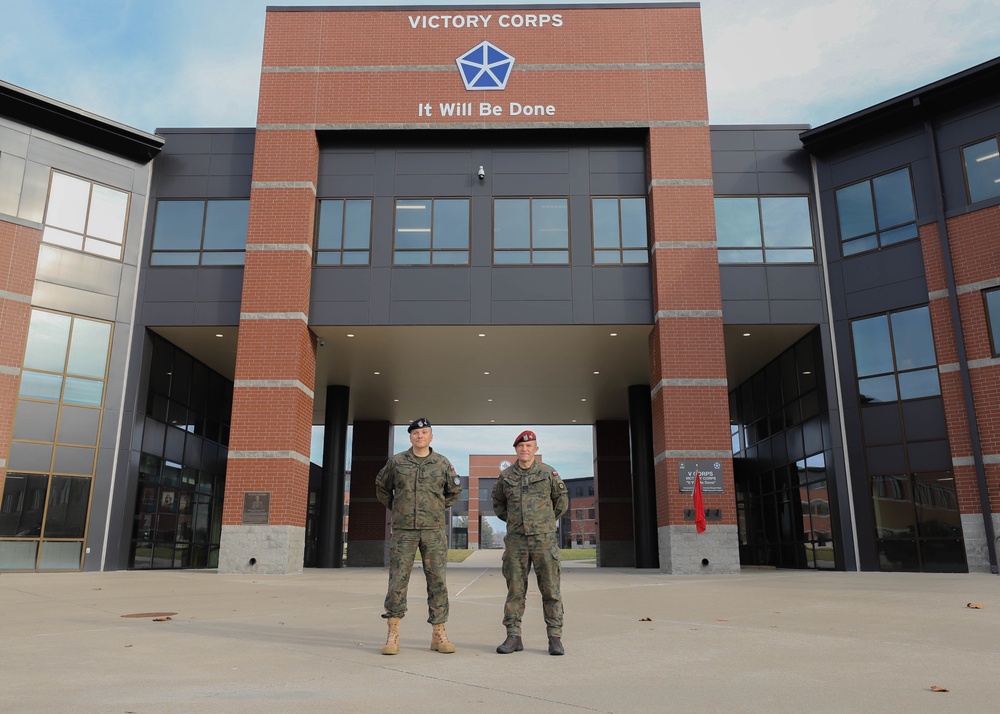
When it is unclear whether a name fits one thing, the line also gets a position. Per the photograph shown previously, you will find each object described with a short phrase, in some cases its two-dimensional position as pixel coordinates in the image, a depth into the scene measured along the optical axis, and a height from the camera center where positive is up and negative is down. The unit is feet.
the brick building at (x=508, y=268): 64.03 +23.12
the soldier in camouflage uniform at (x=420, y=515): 21.13 +0.53
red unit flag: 63.57 +2.08
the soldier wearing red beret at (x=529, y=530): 21.04 +0.13
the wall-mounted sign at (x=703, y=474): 65.62 +5.00
